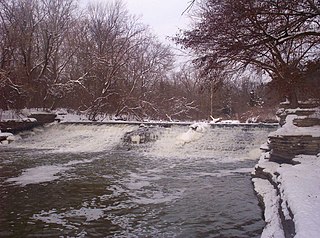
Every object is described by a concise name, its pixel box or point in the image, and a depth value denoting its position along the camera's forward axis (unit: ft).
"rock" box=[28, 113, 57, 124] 68.80
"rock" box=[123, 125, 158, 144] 53.88
